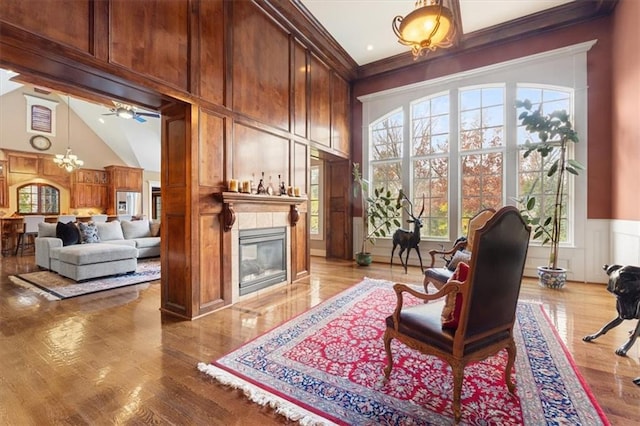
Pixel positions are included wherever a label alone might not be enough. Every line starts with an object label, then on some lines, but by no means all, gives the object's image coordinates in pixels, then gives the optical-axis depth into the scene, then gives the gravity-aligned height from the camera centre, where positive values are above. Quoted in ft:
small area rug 13.15 -3.76
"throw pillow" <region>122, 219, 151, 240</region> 22.47 -1.53
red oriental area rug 5.22 -3.79
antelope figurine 17.01 -1.68
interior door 21.24 +0.11
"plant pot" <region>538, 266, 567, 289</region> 13.55 -3.28
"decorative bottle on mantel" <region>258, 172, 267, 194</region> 12.49 +1.03
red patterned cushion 5.15 -1.77
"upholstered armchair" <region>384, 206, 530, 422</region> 4.90 -1.82
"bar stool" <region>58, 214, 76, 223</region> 28.73 -0.73
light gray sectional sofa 15.06 -2.21
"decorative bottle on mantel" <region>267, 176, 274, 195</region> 13.14 +1.06
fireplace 12.15 -2.23
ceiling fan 19.84 +7.22
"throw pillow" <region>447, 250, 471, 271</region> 10.39 -1.79
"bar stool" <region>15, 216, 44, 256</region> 25.25 -1.85
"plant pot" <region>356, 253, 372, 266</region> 18.86 -3.26
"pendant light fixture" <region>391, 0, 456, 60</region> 8.11 +5.57
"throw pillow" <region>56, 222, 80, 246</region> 18.12 -1.47
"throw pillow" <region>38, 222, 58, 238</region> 19.06 -1.30
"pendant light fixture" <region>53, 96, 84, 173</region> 29.78 +5.37
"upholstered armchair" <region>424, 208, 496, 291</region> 10.54 -1.83
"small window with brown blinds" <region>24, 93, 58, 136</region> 30.83 +10.82
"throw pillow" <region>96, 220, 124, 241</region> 20.45 -1.50
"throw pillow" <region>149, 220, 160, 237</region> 23.58 -1.54
